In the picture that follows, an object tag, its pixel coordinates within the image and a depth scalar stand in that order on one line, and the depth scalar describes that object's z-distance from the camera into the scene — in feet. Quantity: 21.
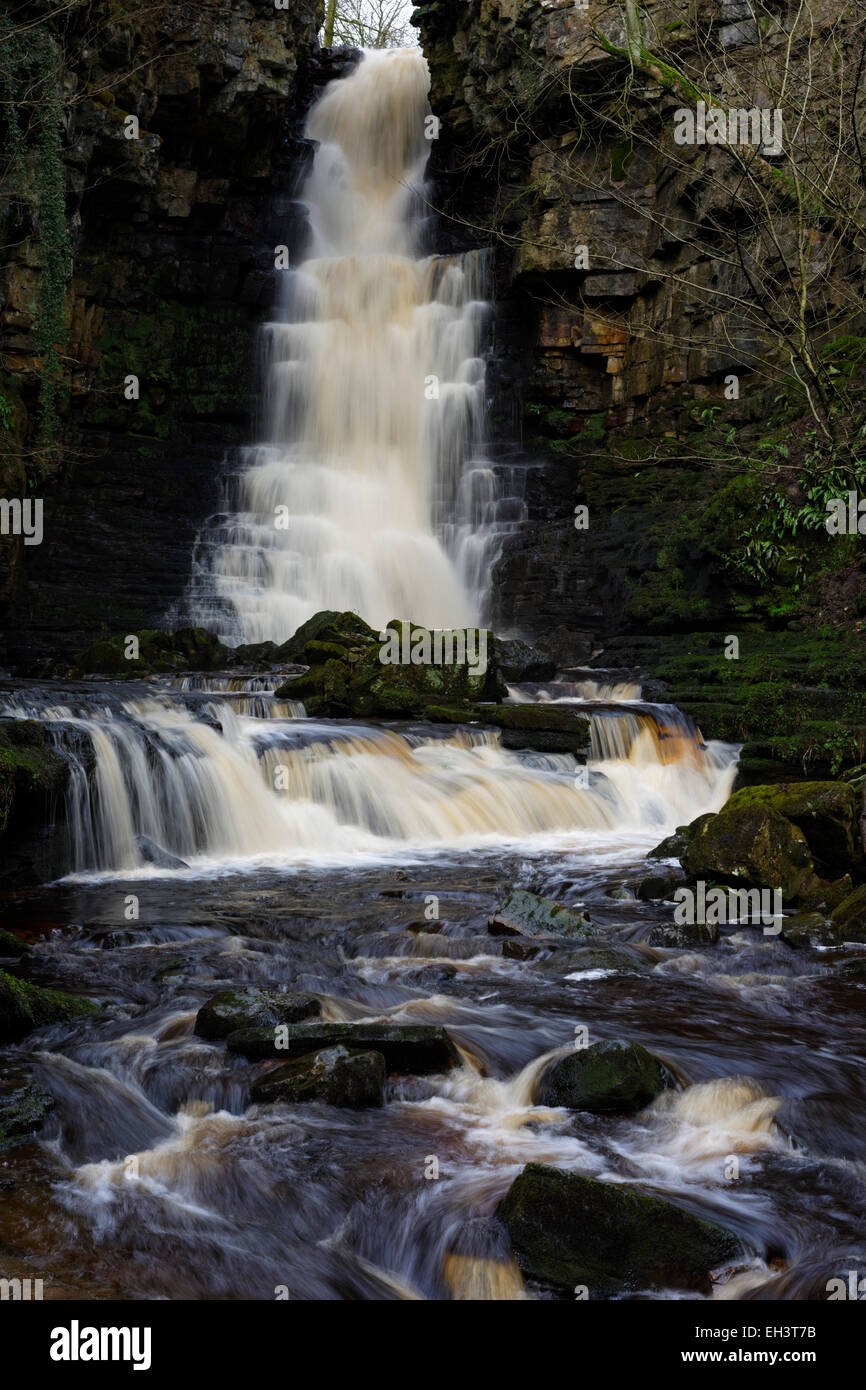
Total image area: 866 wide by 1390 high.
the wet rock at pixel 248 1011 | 18.13
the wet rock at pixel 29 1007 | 17.66
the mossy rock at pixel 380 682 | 45.85
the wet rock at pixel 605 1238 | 11.96
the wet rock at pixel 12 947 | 22.93
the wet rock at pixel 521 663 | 54.44
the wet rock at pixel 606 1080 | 16.16
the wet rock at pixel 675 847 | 33.62
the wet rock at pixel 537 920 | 25.36
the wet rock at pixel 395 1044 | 17.24
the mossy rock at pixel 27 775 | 29.14
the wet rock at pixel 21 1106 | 14.51
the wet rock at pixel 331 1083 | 16.07
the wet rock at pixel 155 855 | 33.06
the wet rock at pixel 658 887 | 29.01
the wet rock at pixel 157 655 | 54.70
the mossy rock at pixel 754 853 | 28.12
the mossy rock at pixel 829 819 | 28.22
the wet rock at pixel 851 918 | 25.21
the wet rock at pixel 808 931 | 24.84
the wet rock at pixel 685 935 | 24.84
